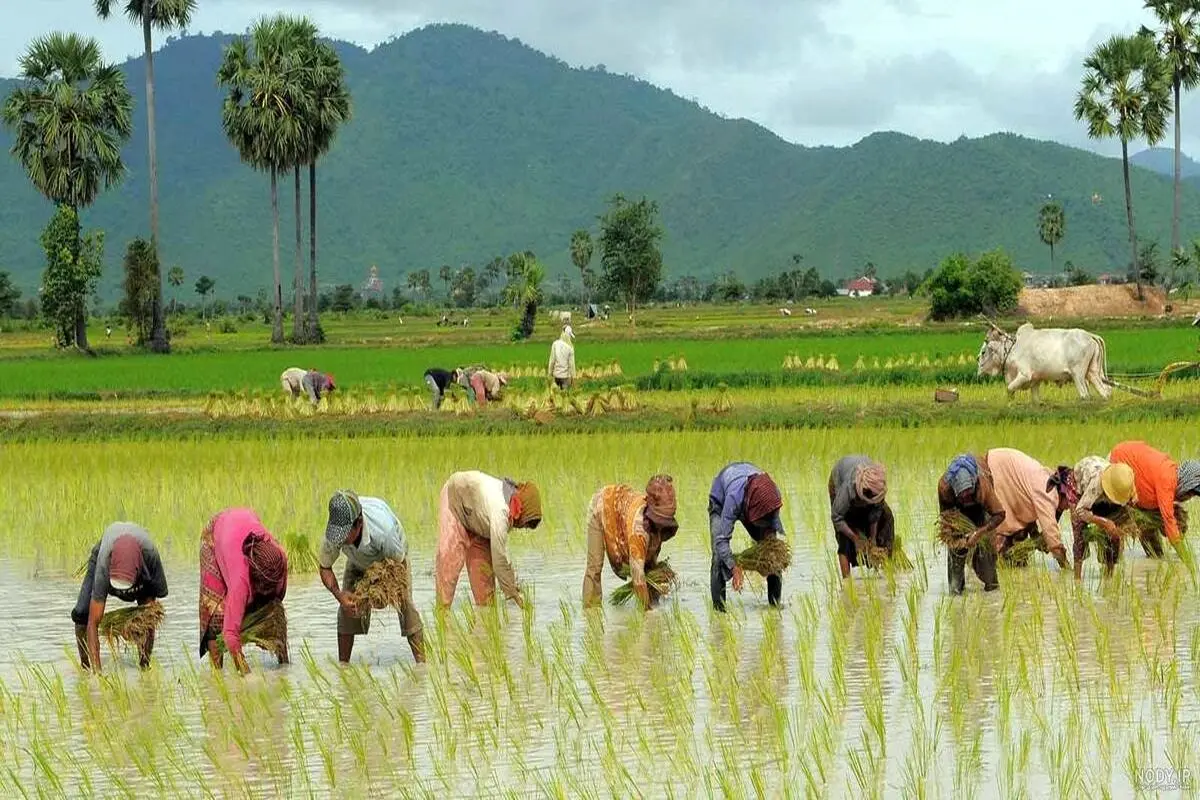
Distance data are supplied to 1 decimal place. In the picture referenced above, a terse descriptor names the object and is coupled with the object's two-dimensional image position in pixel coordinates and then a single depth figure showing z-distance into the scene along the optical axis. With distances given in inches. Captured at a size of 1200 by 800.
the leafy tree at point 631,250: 2501.2
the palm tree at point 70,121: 1982.0
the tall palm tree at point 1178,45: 2260.1
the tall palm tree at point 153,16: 1929.1
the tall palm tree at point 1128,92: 2239.2
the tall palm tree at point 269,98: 2153.1
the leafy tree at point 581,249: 4126.5
